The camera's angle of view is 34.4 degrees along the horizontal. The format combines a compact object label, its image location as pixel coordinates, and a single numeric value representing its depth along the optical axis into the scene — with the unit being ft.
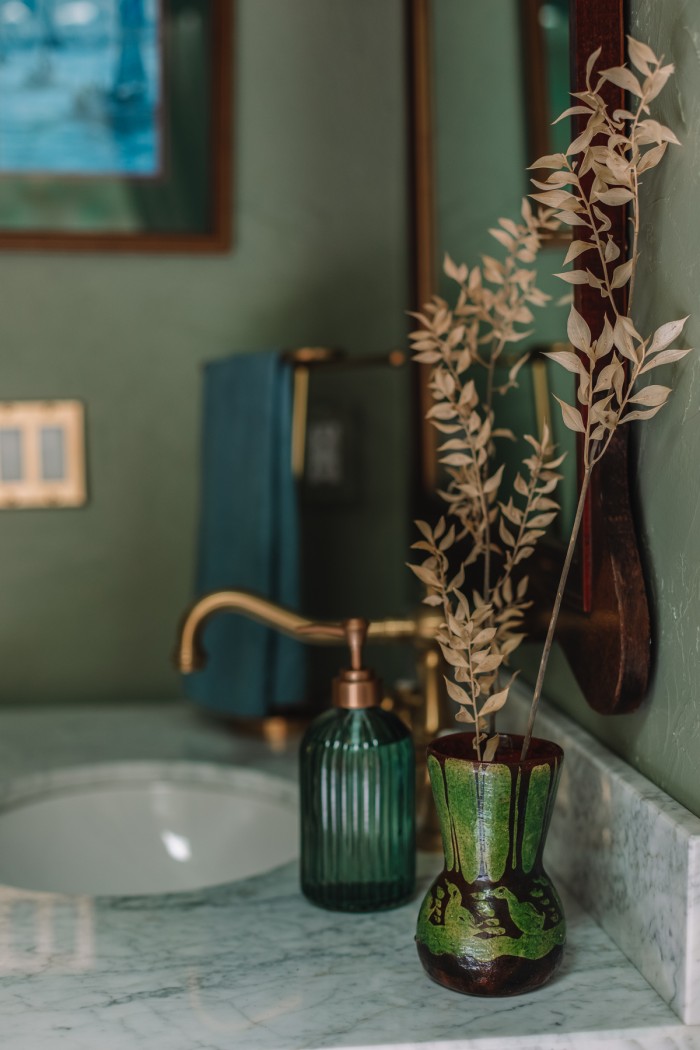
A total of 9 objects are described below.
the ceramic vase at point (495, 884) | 2.20
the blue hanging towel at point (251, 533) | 4.27
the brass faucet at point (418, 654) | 3.13
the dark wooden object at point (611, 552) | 2.37
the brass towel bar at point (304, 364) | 4.25
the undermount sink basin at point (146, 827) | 3.59
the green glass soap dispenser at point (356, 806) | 2.73
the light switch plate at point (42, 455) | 4.78
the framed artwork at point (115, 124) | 4.68
